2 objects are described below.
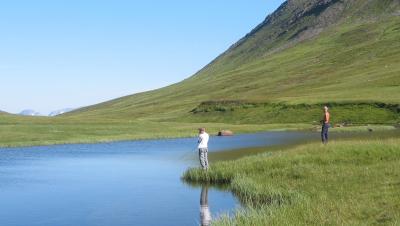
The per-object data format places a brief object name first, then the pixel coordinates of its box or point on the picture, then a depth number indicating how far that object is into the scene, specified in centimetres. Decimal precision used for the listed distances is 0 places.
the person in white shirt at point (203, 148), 3669
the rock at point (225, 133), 8531
